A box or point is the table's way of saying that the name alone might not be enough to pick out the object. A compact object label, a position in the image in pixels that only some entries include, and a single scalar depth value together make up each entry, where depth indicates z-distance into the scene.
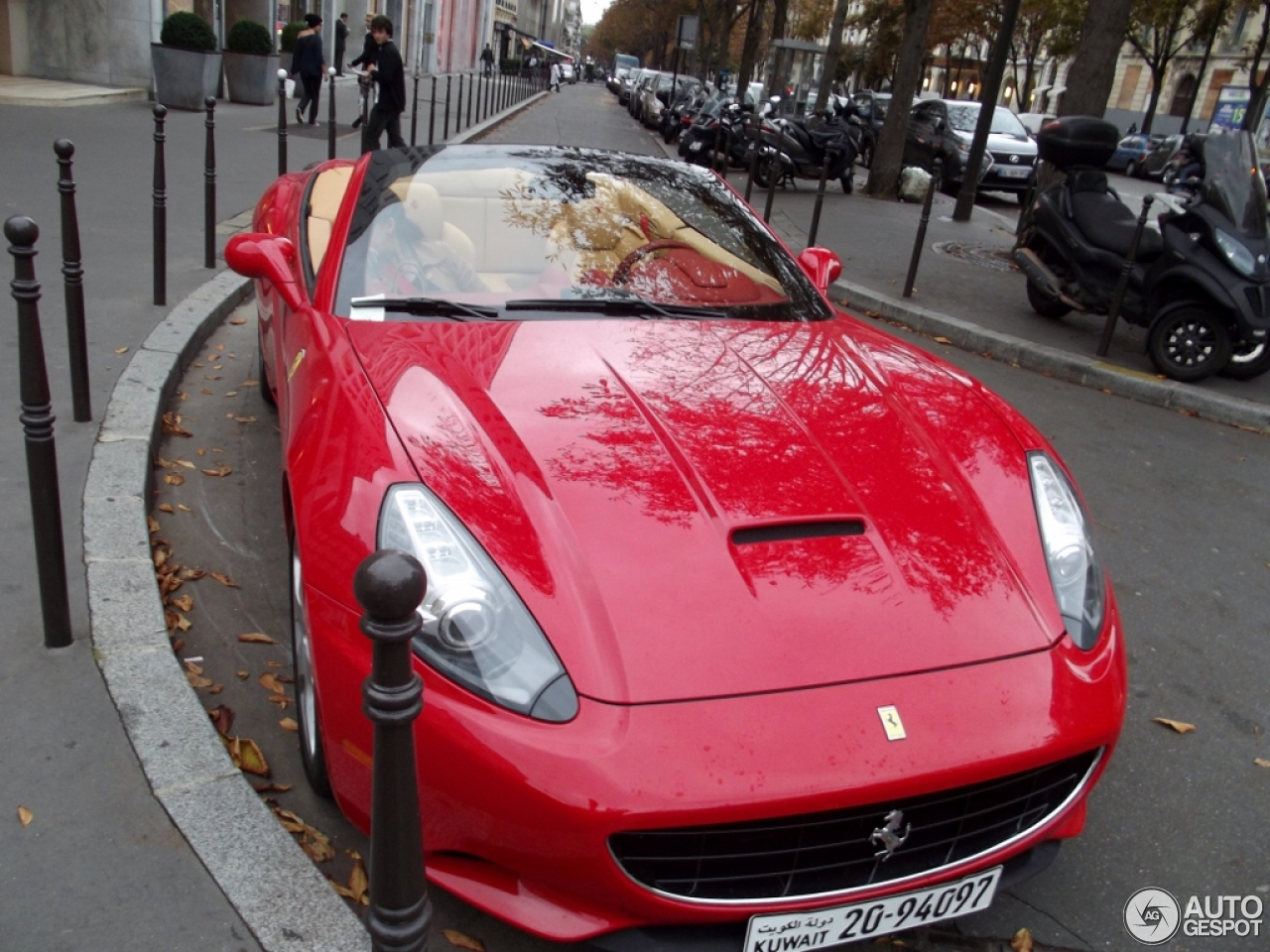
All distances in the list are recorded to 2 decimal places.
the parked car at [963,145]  18.84
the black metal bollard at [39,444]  2.65
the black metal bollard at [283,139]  8.73
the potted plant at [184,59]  15.76
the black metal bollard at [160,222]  5.70
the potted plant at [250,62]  17.48
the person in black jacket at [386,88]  13.15
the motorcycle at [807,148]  15.41
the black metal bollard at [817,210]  9.83
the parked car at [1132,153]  32.41
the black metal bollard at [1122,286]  7.05
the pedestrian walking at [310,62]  16.58
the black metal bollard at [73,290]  3.80
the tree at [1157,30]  37.72
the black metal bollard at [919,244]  8.60
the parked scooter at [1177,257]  6.75
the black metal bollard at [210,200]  6.75
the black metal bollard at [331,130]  11.20
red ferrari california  1.87
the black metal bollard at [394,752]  1.35
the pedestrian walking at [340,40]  25.44
